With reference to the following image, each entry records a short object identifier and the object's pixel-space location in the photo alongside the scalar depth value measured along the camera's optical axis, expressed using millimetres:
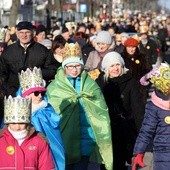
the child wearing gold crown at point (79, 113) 9906
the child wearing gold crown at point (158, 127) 8668
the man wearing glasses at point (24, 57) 12009
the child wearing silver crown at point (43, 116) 8313
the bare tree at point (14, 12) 36996
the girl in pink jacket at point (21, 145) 7199
